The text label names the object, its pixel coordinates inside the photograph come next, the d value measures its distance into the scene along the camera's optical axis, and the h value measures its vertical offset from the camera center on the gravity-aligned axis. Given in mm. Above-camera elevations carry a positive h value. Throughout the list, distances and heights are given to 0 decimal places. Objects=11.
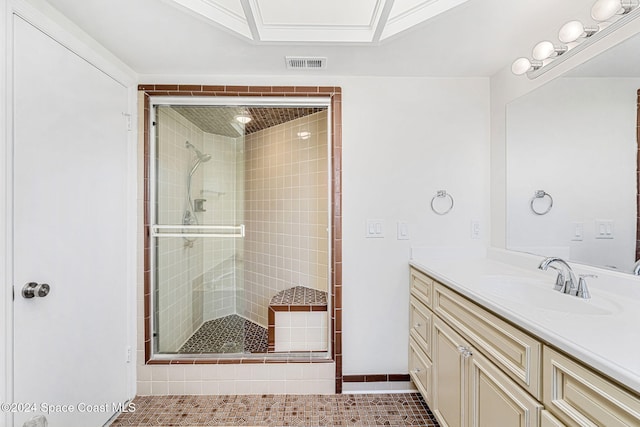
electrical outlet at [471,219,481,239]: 2125 -113
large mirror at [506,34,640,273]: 1271 +244
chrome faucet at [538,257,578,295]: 1309 -289
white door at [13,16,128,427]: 1239 -93
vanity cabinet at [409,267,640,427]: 753 -544
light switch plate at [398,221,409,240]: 2111 -118
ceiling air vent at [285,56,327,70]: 1822 +929
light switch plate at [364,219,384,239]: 2107 -110
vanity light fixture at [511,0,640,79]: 1139 +777
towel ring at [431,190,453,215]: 2117 +111
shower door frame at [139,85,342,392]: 2051 +222
